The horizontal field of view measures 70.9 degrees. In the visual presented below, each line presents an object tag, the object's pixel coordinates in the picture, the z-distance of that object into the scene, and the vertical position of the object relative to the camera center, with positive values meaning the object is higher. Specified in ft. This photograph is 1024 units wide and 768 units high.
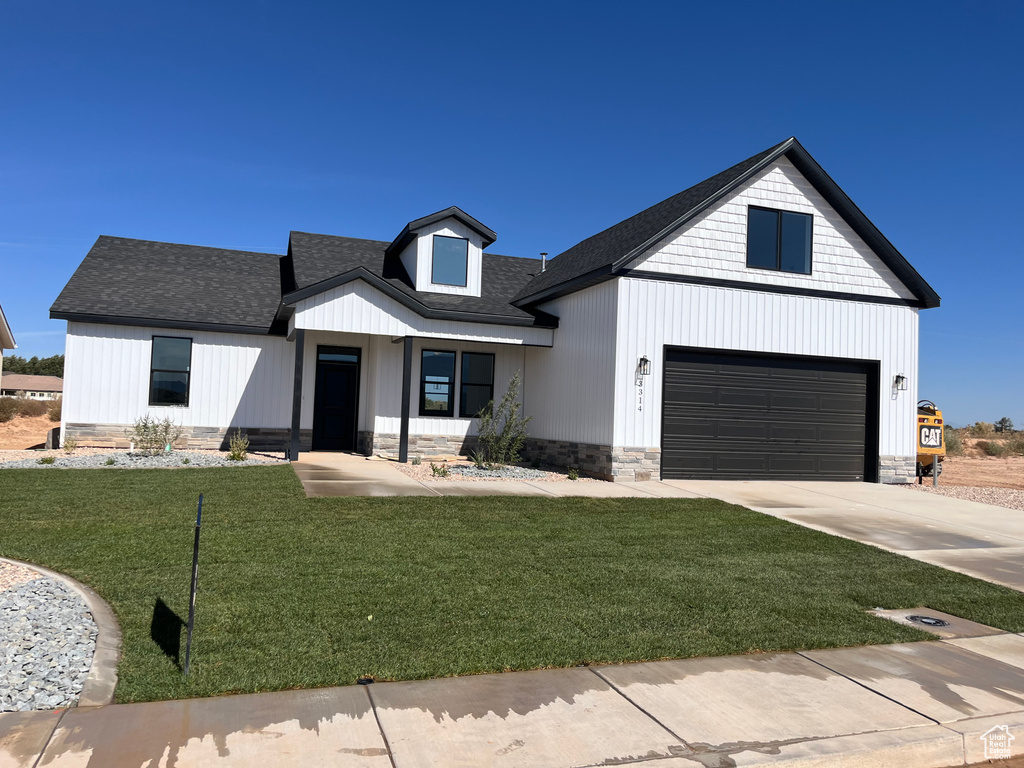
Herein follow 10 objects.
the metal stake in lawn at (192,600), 13.46 -3.87
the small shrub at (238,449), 49.16 -3.42
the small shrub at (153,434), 52.54 -2.82
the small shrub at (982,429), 159.09 +0.26
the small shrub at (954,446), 103.76 -2.44
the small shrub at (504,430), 52.06 -1.51
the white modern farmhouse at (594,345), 48.83 +4.95
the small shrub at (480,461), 50.44 -3.58
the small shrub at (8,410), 104.94 -2.84
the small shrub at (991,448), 109.15 -2.71
